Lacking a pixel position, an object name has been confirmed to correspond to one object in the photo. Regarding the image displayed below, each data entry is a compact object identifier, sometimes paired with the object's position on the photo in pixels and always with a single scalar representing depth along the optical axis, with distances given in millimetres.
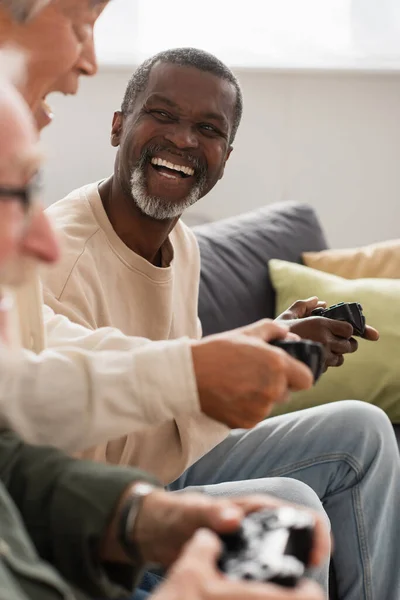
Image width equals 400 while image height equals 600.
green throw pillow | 2270
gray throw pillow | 2348
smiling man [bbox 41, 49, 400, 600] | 1683
